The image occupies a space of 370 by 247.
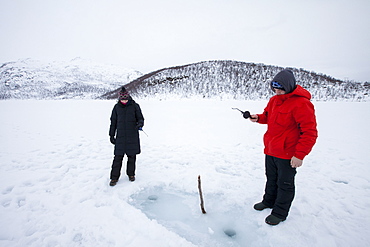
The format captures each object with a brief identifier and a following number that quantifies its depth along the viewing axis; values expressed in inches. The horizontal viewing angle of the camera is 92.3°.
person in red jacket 77.7
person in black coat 134.6
